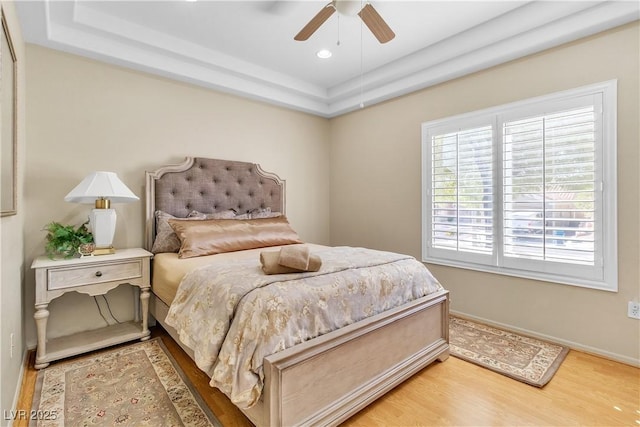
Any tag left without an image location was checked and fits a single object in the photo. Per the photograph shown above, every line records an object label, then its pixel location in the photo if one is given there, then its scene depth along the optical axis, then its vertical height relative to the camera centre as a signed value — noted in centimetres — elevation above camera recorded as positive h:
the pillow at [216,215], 306 +0
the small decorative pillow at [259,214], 340 +1
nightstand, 216 -53
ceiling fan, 196 +130
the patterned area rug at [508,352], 212 -106
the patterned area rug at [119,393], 167 -109
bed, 142 -70
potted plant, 231 -20
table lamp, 236 +12
